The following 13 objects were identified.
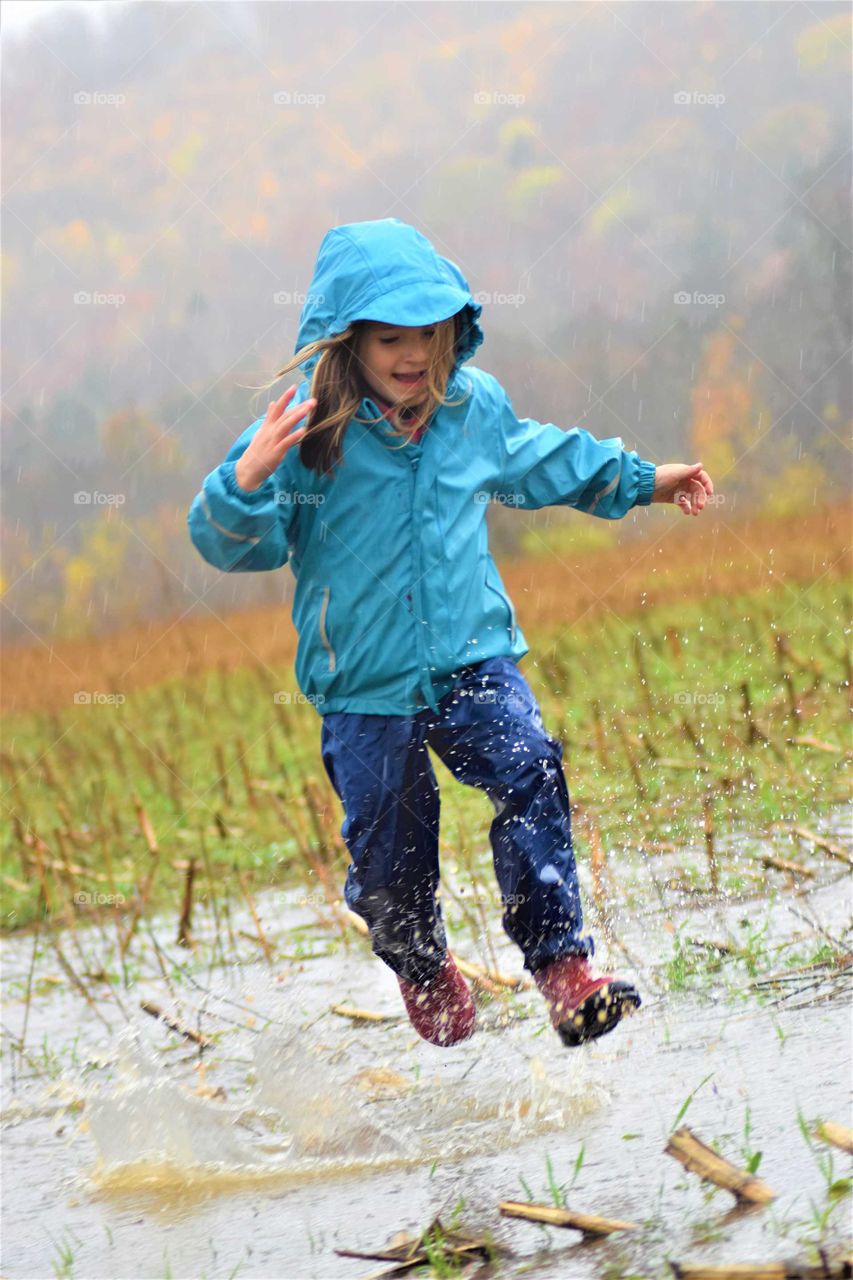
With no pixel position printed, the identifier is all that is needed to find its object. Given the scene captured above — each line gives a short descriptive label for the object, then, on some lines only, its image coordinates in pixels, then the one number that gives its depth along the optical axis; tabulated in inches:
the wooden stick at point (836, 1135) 201.8
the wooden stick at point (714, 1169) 192.9
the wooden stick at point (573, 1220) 194.4
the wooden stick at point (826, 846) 340.2
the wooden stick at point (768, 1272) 165.8
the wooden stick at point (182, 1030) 342.0
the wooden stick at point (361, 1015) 339.3
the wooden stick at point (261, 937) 391.9
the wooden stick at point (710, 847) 346.0
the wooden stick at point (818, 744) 395.9
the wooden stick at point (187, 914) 398.9
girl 275.9
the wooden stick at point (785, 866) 347.6
